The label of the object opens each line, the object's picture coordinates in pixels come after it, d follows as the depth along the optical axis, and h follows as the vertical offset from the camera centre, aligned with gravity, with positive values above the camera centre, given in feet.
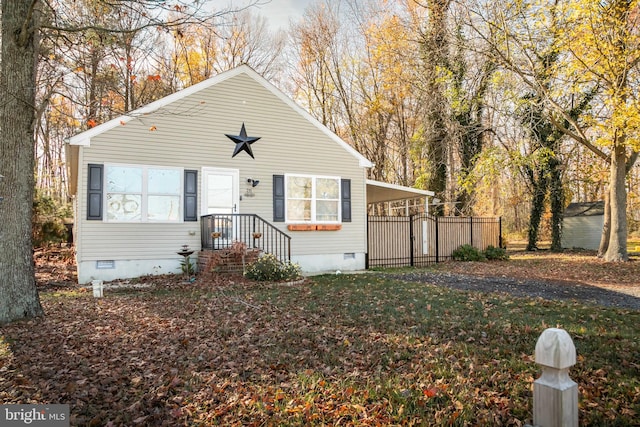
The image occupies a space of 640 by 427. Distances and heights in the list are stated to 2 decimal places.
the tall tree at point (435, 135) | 60.43 +13.70
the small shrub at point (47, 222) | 52.47 +0.30
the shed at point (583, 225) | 70.28 -0.55
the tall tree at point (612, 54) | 38.60 +16.44
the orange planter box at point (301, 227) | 39.42 -0.38
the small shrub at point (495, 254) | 53.06 -4.15
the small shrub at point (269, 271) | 31.76 -3.77
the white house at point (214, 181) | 32.60 +3.87
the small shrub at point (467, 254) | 51.68 -4.05
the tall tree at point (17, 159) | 18.83 +3.08
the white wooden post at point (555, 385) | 7.16 -2.98
